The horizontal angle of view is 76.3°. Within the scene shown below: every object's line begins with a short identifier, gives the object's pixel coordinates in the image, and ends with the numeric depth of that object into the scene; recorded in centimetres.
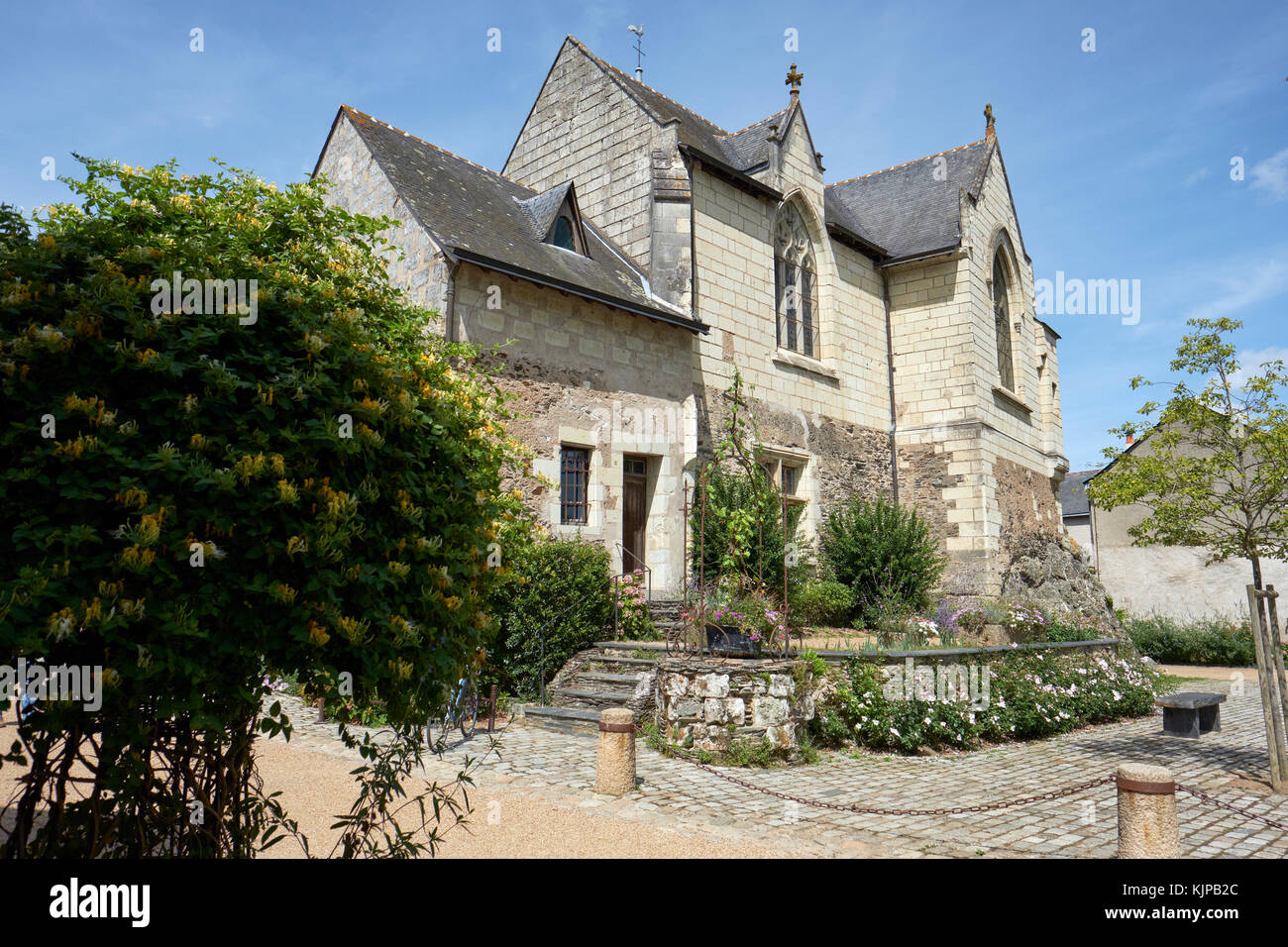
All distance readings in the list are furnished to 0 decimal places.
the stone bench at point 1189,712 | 920
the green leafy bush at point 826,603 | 1348
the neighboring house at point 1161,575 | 2388
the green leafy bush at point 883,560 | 1398
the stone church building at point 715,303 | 1134
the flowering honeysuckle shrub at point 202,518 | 240
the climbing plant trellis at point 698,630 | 805
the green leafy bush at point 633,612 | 1084
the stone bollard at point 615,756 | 604
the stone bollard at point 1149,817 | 427
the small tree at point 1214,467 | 796
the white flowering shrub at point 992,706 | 815
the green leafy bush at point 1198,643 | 1822
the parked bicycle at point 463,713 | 779
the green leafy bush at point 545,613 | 970
